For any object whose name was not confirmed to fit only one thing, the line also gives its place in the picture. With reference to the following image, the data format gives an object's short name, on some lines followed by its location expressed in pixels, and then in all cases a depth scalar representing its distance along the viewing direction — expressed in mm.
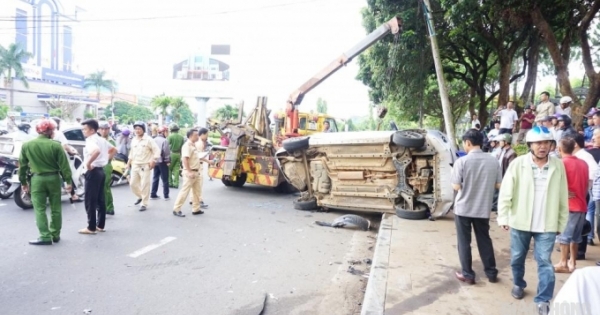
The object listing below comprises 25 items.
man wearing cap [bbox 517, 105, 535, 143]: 11719
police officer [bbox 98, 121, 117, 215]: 6770
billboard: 44344
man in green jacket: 3318
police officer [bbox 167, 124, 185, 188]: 10000
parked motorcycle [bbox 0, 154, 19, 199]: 7875
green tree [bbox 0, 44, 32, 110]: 45969
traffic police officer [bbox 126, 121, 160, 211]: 7707
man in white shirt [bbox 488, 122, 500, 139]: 11358
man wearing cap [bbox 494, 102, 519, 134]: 11734
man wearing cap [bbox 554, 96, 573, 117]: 9812
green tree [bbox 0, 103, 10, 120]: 36094
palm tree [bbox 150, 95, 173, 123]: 40334
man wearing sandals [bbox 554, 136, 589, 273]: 4035
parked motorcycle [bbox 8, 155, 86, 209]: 7188
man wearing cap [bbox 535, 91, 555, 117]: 10266
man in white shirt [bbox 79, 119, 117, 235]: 5906
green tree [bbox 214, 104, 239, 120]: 37350
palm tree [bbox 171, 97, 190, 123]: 41400
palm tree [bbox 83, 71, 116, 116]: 59069
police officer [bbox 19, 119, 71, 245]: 5195
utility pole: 11320
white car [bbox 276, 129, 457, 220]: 6648
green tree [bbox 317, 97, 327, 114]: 50031
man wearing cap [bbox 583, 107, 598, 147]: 7475
